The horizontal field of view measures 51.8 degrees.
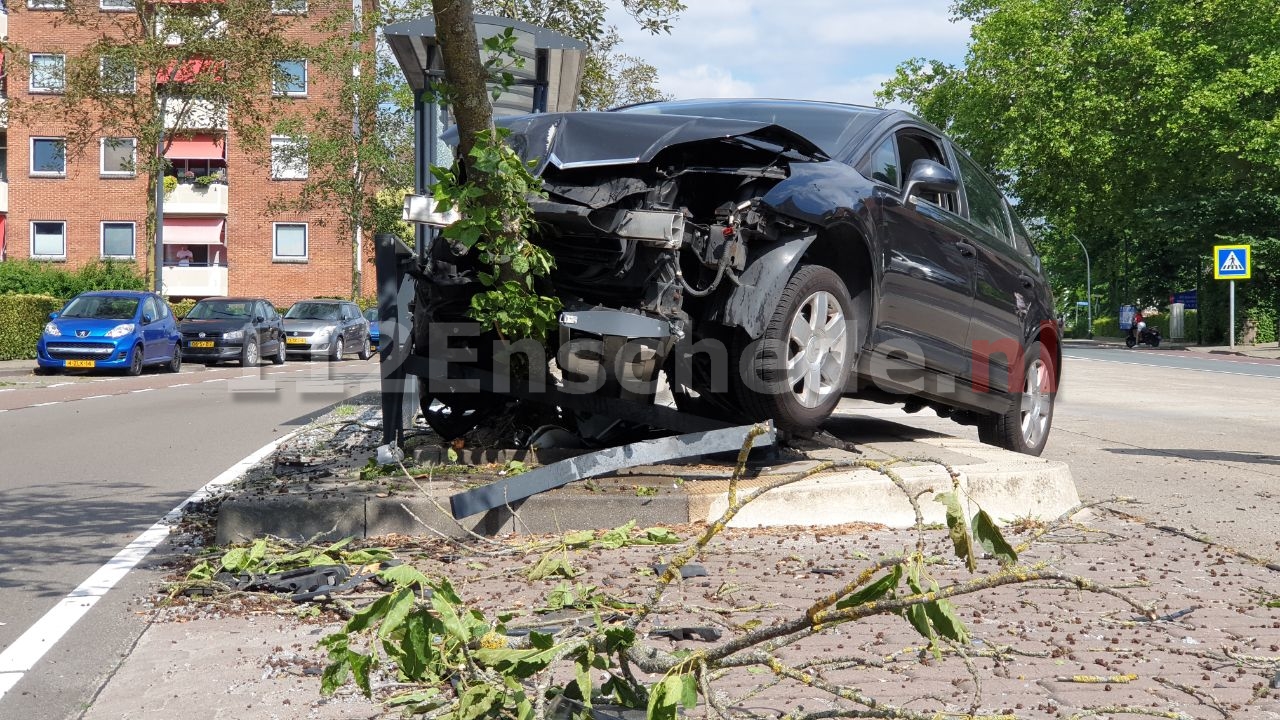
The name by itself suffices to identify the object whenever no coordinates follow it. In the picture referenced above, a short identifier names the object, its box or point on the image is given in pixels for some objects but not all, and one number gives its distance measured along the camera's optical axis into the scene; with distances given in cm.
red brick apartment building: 5378
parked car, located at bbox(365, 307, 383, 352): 3906
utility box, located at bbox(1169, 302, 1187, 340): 5344
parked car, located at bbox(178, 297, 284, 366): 2922
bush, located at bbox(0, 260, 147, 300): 3616
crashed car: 563
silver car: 3400
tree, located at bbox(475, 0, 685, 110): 1850
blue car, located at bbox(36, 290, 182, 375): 2423
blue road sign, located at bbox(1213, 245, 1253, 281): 4188
